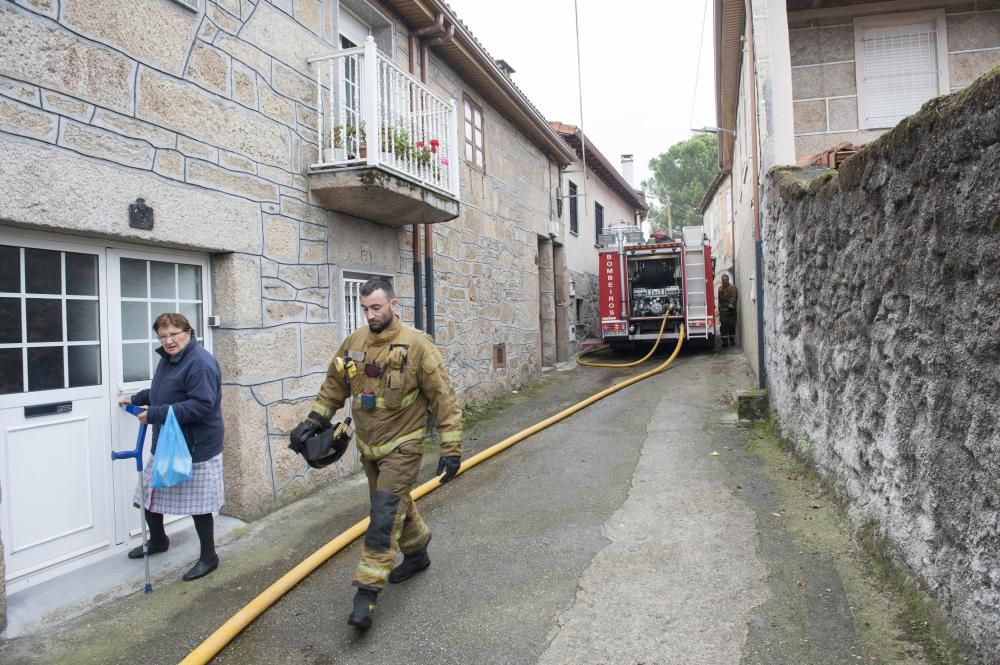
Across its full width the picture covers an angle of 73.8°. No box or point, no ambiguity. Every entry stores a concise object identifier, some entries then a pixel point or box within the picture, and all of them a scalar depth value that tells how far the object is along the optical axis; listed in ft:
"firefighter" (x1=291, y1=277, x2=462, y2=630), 12.02
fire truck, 47.98
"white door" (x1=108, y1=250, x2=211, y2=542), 14.69
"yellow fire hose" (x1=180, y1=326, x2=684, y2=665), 10.44
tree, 184.65
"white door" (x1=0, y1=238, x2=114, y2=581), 12.55
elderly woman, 13.34
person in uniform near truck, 56.08
